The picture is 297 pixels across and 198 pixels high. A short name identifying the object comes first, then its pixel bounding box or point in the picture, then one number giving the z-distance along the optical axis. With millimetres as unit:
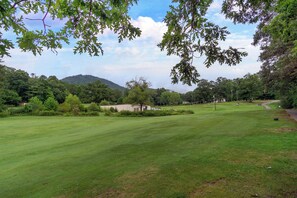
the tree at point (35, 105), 38797
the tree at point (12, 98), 49208
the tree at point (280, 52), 3757
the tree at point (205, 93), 62796
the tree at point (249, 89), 53546
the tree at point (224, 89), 65683
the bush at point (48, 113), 34827
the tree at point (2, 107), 37903
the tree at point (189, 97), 68028
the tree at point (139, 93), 33389
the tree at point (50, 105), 42455
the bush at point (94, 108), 37968
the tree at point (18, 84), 57971
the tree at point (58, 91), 60601
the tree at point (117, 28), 2695
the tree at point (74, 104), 36527
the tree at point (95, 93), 64150
